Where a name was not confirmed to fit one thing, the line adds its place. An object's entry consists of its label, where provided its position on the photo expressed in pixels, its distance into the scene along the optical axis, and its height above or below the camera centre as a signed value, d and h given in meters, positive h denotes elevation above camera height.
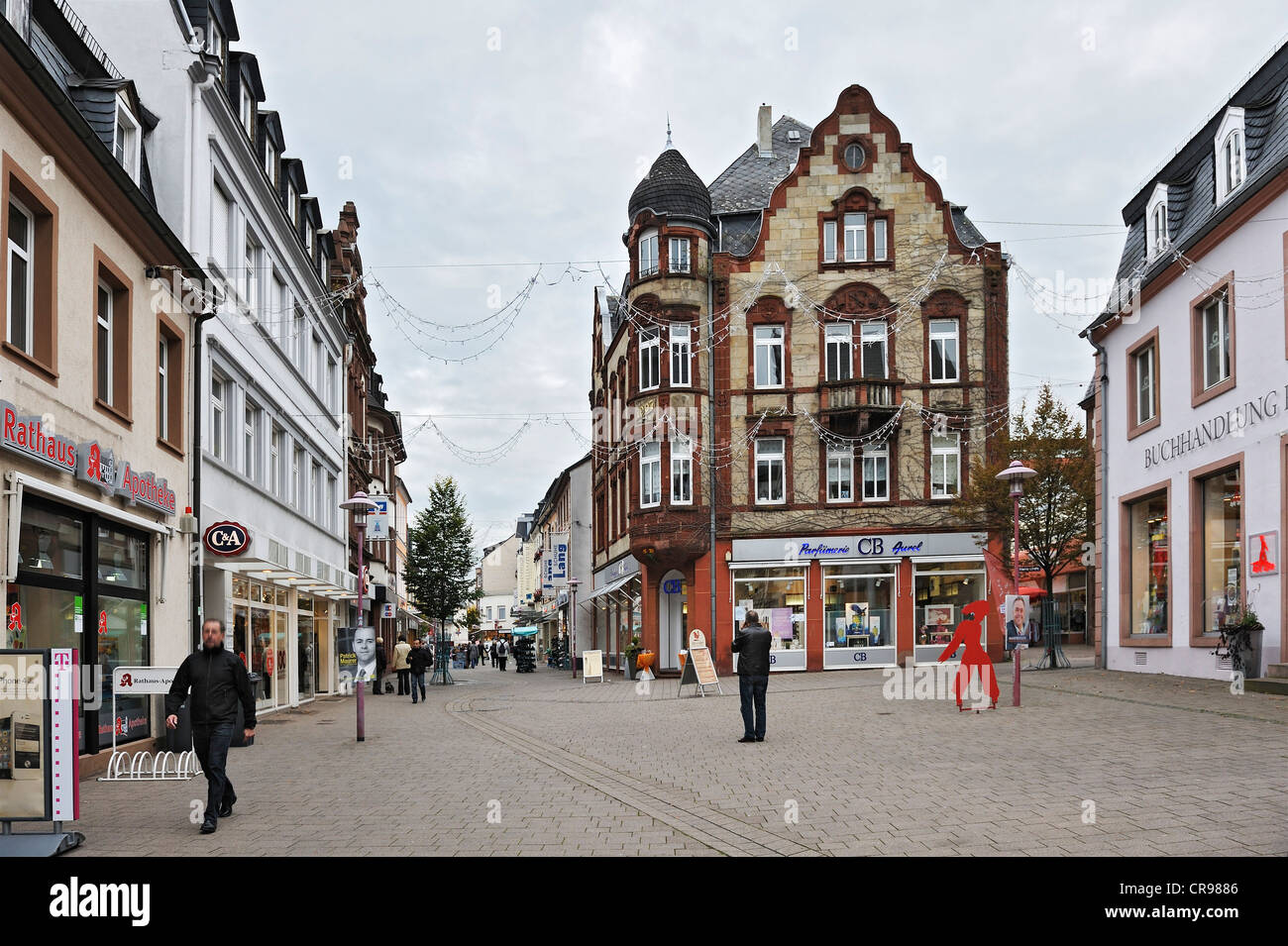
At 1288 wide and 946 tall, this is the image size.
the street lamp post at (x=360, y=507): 18.02 +0.41
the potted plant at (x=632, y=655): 35.28 -3.69
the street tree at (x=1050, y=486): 28.92 +1.11
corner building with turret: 33.88 +3.76
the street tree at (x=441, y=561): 53.31 -1.22
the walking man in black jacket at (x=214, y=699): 9.57 -1.38
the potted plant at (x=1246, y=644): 17.86 -1.75
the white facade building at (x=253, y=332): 17.73 +4.23
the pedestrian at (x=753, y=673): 15.01 -1.80
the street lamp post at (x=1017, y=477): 17.52 +0.81
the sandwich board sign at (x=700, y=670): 25.16 -2.96
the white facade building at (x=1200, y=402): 18.12 +2.28
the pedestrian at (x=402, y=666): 31.39 -3.52
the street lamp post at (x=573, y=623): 43.78 -3.40
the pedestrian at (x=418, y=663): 27.70 -3.07
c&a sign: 17.17 -0.06
